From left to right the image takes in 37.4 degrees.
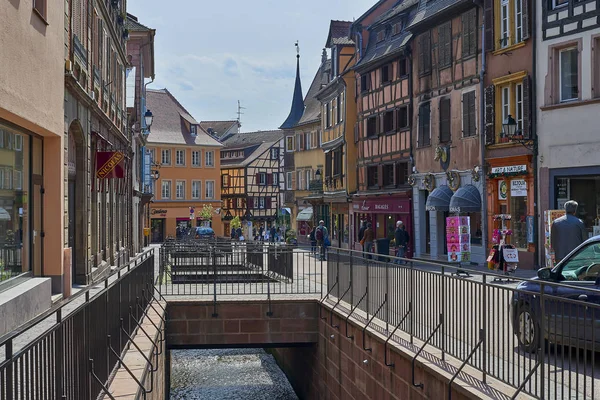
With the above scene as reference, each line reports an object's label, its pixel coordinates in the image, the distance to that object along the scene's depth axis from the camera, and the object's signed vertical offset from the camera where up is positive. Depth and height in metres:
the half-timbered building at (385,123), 38.62 +3.93
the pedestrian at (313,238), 44.77 -1.59
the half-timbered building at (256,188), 93.25 +2.16
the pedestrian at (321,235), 37.81 -1.18
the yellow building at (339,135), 48.19 +4.12
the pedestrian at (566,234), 13.08 -0.42
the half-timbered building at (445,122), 31.22 +3.23
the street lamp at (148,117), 42.07 +4.38
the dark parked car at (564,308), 6.68 -0.86
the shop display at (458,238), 27.08 -0.98
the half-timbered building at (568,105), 25.16 +2.94
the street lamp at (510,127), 27.08 +2.42
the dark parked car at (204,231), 59.25 -1.57
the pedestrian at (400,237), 32.28 -1.11
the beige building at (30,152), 12.09 +0.97
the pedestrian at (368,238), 33.34 -1.19
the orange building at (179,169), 82.81 +3.73
